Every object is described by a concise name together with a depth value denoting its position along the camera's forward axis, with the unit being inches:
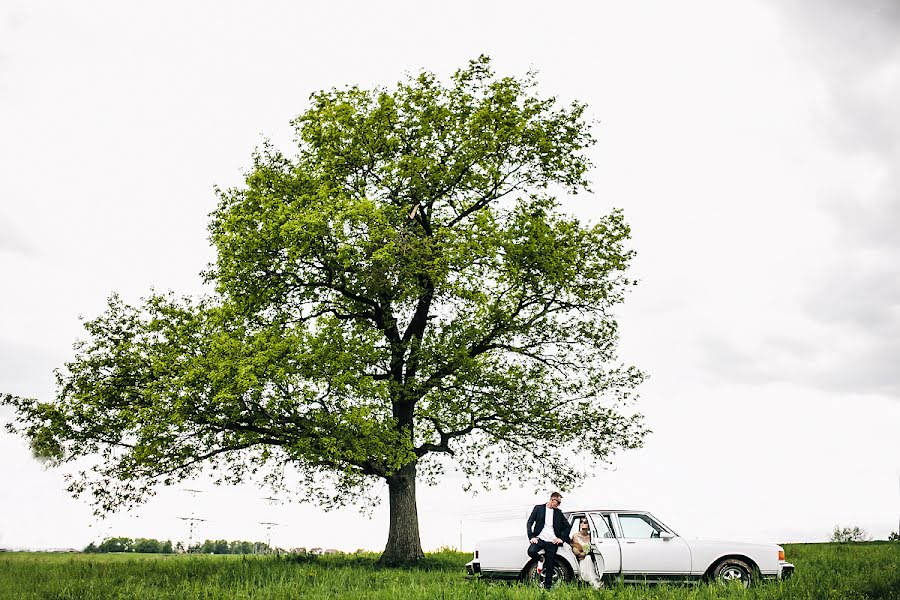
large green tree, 808.9
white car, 612.4
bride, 600.7
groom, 598.5
